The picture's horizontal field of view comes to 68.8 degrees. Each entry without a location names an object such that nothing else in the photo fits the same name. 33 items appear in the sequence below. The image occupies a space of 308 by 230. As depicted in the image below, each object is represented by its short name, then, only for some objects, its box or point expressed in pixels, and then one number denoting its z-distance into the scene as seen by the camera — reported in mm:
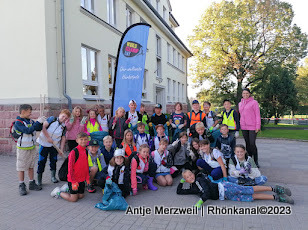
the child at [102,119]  5931
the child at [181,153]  5375
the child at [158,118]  6469
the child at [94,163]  4379
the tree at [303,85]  34344
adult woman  5709
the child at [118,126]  5562
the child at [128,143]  4918
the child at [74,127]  5242
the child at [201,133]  5578
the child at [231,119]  5871
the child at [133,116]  5977
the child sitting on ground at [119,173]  4090
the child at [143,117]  6330
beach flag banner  7086
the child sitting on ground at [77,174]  3941
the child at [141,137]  5438
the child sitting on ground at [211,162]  4586
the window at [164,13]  20620
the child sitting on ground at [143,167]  4398
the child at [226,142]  5430
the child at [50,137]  4547
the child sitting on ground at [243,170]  4199
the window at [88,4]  8925
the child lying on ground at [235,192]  3789
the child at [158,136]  5473
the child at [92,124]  5571
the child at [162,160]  4867
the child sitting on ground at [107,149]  4816
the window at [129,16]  12344
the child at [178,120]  6273
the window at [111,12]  10607
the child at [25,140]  4059
